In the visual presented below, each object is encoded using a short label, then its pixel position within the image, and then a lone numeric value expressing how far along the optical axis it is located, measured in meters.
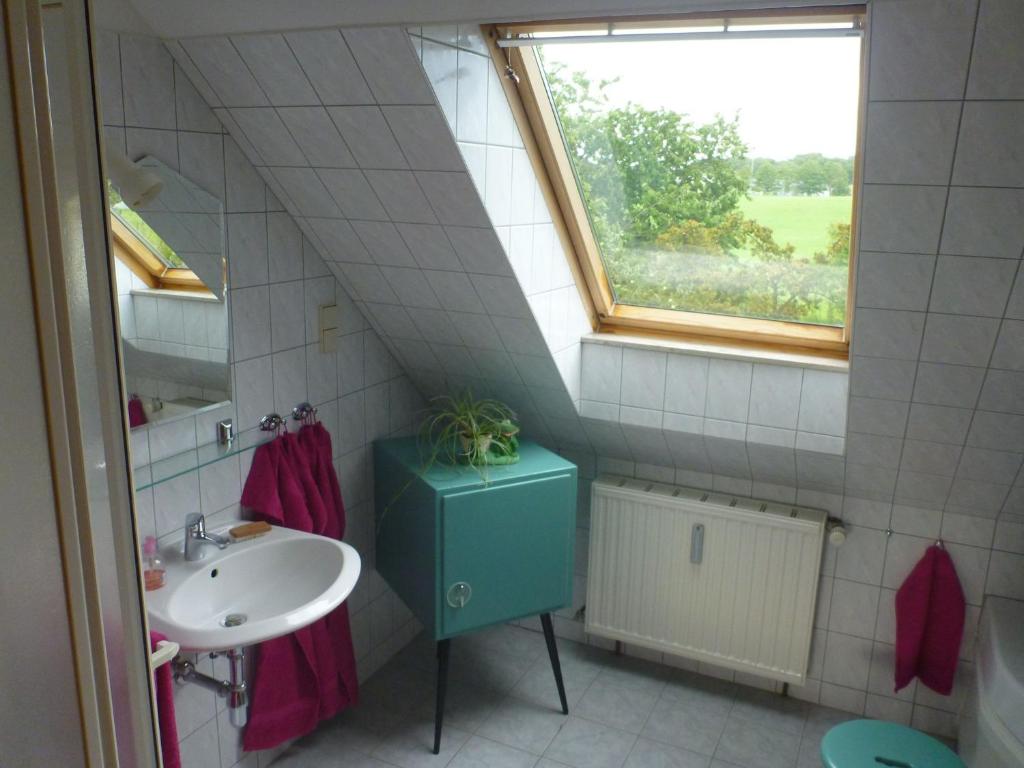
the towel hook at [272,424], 2.37
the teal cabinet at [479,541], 2.49
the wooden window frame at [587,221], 1.88
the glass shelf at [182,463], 1.95
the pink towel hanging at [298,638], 2.36
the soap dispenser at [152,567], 1.95
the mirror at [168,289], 1.86
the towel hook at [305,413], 2.49
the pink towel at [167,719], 1.63
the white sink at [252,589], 1.82
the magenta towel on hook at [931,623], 2.58
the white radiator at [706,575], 2.73
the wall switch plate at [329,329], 2.54
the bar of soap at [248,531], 2.20
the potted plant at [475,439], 2.63
